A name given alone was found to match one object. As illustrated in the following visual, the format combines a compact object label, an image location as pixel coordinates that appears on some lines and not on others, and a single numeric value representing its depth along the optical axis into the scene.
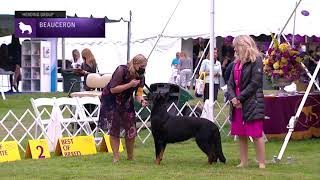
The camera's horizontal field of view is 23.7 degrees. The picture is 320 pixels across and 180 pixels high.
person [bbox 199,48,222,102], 19.52
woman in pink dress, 8.53
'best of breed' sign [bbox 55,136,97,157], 10.35
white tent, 20.98
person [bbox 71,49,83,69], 22.24
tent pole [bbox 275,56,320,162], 9.52
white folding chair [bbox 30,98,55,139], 11.11
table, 12.27
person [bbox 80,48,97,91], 15.44
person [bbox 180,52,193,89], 26.97
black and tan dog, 9.14
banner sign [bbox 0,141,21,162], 9.78
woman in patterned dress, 9.20
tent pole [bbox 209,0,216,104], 12.05
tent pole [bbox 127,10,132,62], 21.36
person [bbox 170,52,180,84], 27.08
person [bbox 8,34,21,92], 26.80
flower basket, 10.97
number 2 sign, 10.04
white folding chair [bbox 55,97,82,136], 11.26
